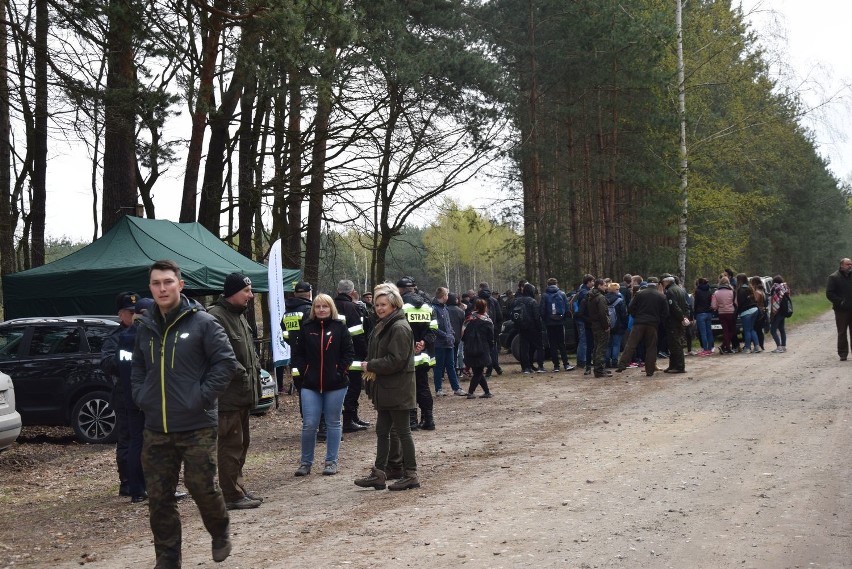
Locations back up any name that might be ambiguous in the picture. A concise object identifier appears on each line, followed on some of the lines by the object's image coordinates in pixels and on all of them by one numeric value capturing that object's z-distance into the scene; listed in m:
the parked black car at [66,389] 13.12
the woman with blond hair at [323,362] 9.30
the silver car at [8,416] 10.43
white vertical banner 13.47
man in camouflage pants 5.93
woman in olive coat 8.67
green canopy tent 14.90
